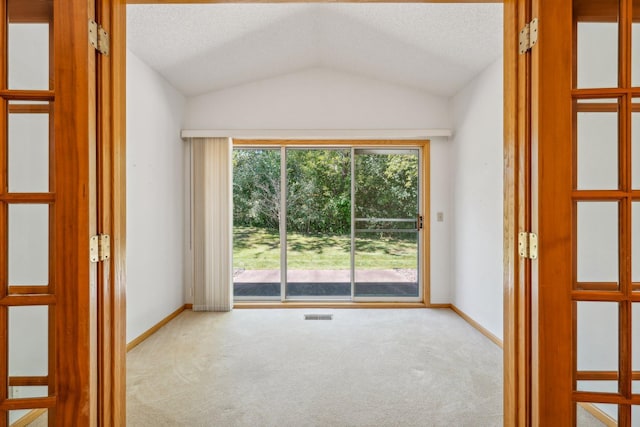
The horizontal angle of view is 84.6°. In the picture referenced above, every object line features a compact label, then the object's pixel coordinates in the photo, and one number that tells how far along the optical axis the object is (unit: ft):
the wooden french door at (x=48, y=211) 3.97
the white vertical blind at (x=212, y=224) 14.80
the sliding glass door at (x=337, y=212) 15.72
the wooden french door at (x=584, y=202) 3.97
